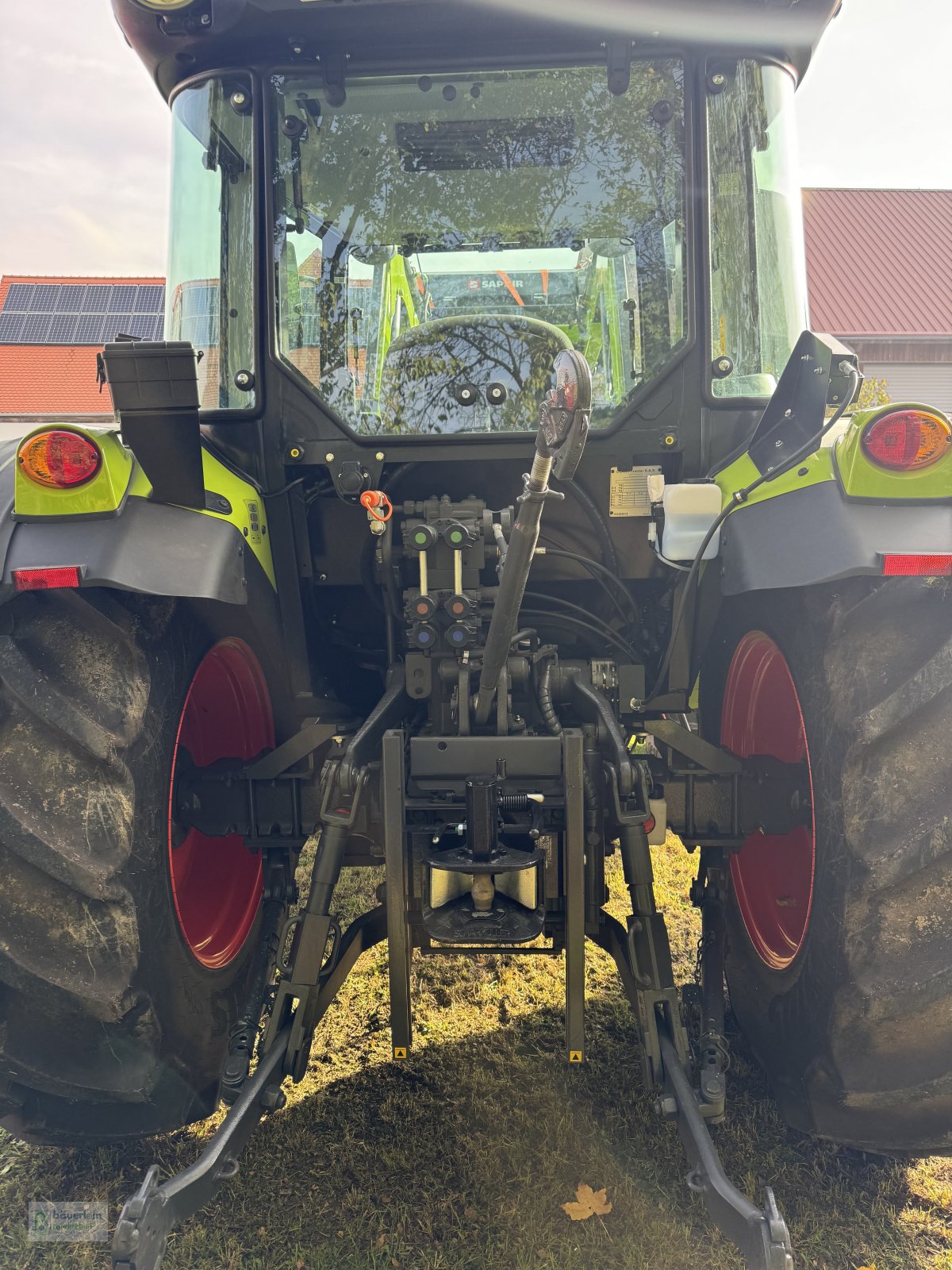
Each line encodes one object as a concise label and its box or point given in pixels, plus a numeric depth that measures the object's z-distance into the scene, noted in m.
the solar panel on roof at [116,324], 21.41
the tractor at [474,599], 1.81
